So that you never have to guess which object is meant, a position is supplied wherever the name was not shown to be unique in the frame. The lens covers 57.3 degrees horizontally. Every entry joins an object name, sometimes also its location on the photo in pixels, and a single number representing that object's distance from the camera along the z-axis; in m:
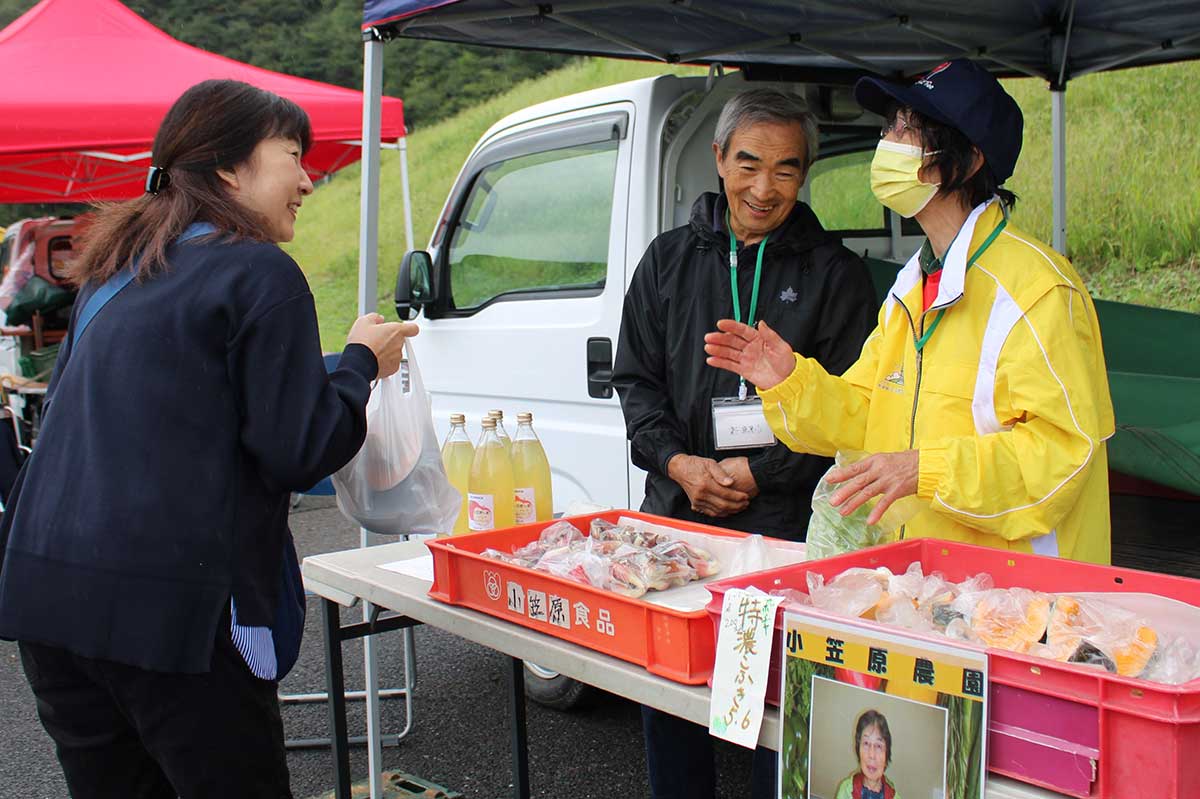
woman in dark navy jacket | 1.74
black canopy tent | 2.96
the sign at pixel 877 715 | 1.26
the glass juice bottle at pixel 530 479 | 2.51
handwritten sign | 1.45
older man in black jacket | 2.64
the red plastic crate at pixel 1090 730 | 1.14
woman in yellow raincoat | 1.83
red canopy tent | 6.43
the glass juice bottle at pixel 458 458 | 2.66
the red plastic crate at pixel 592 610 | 1.60
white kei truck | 3.53
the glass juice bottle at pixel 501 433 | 2.52
